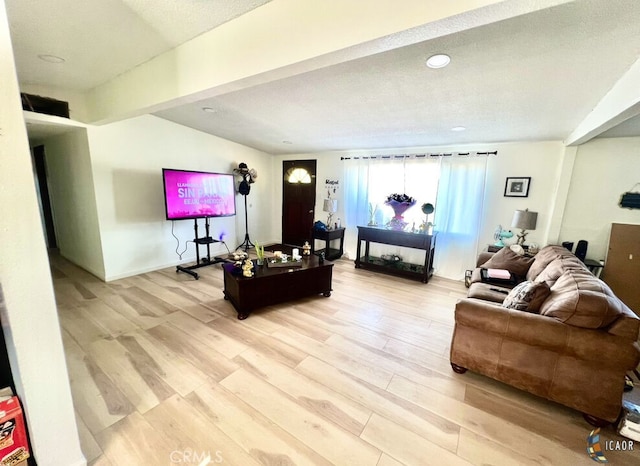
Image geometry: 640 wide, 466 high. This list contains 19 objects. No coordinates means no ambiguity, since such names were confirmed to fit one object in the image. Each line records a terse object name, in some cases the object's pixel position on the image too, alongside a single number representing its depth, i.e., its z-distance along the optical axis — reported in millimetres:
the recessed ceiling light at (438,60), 1642
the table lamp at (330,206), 4844
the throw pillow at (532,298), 1762
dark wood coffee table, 2613
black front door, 5492
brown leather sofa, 1445
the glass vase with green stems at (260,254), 2953
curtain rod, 3670
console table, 3854
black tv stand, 3771
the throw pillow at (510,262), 2926
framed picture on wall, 3488
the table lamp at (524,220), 3203
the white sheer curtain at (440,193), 3822
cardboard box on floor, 1024
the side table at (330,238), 4754
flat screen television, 3562
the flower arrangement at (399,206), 4148
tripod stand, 5375
